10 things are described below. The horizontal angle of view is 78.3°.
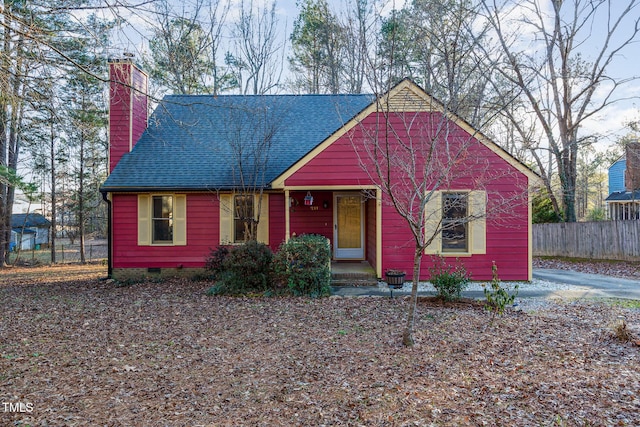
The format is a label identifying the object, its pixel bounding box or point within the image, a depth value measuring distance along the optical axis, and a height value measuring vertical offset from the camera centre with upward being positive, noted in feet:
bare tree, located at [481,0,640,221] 54.49 +23.00
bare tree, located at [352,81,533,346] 30.32 +3.68
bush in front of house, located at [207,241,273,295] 29.30 -3.77
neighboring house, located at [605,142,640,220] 73.20 +6.62
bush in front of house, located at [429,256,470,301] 24.64 -4.05
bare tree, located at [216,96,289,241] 34.58 +6.45
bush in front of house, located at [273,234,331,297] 28.12 -3.26
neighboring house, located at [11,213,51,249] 113.88 -0.38
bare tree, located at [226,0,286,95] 43.18 +21.01
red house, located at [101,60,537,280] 32.07 +2.88
